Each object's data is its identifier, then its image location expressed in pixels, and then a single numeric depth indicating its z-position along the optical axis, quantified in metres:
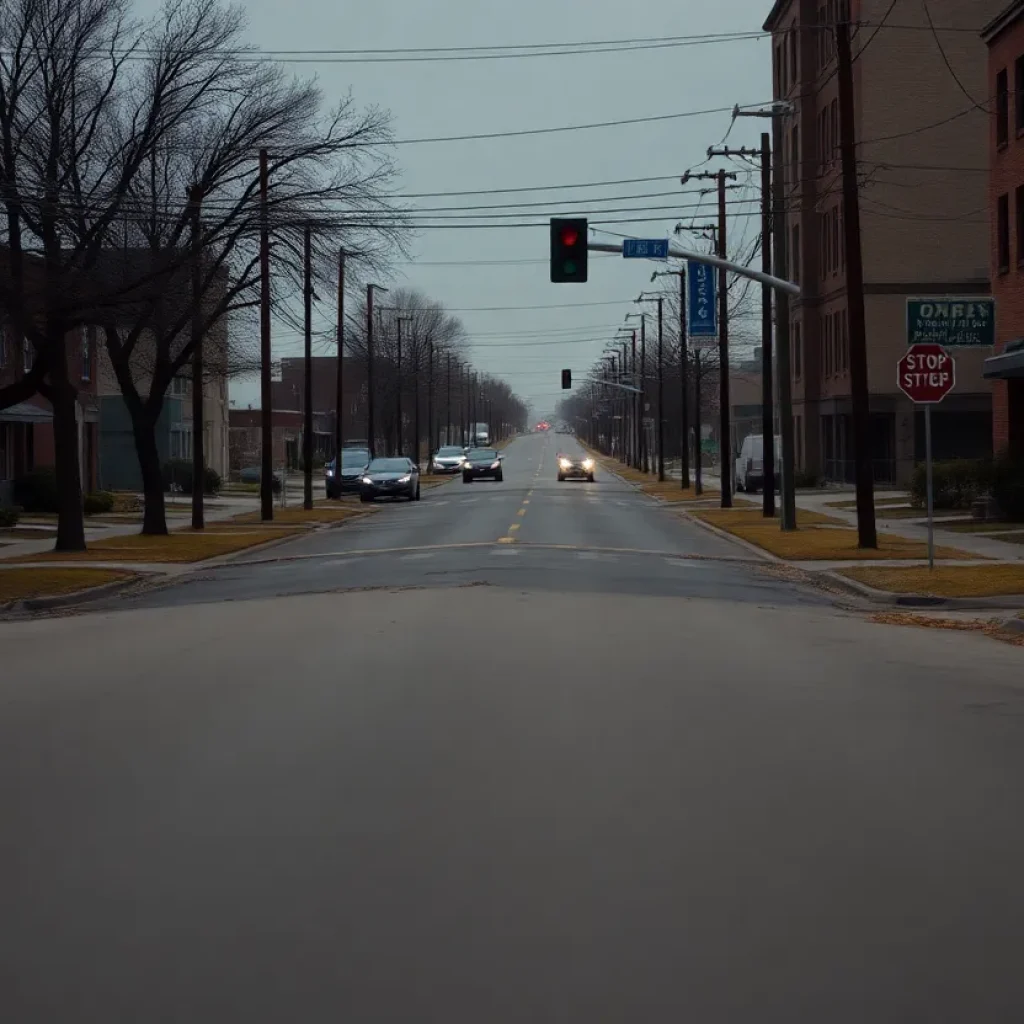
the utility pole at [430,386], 104.19
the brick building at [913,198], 61.78
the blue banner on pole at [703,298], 58.50
